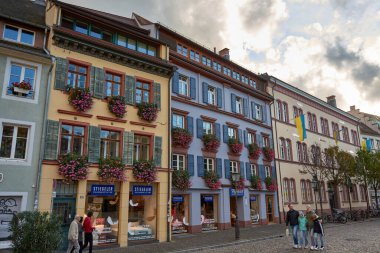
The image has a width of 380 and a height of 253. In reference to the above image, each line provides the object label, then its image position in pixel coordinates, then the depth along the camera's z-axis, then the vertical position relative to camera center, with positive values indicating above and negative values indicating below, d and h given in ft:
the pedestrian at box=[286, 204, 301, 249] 49.16 -3.60
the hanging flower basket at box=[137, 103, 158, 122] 61.11 +16.98
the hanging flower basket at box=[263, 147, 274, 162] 94.32 +13.46
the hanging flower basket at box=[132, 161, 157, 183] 57.57 +5.23
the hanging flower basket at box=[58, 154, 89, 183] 48.85 +5.11
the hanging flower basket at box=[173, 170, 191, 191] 66.74 +4.17
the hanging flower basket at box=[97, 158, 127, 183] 53.01 +5.04
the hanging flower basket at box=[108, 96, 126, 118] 57.06 +16.86
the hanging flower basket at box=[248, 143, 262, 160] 88.63 +13.26
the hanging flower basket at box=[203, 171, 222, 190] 73.82 +4.48
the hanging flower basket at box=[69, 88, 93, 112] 52.60 +16.77
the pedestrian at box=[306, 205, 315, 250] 48.46 -3.41
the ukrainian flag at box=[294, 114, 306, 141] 97.43 +22.20
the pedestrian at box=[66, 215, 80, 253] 40.32 -4.30
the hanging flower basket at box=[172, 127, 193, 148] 68.74 +13.43
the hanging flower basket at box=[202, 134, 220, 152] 75.97 +13.74
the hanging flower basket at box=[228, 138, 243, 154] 82.41 +13.88
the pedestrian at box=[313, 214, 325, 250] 46.84 -4.61
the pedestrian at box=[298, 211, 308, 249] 48.36 -4.41
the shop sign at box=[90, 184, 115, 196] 53.05 +1.75
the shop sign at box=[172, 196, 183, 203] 67.05 +0.15
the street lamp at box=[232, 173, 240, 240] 58.80 -5.80
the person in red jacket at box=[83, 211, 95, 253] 44.78 -4.11
